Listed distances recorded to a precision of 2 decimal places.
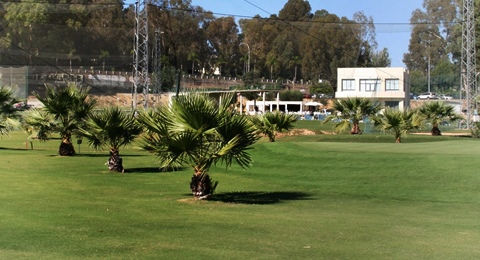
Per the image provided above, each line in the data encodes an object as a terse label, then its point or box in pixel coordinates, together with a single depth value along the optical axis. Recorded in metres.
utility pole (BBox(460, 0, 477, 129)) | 57.97
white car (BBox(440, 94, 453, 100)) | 100.66
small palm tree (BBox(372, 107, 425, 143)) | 36.97
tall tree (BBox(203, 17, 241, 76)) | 128.77
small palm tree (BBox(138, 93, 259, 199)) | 14.80
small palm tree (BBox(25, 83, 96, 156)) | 27.25
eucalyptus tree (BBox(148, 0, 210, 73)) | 109.94
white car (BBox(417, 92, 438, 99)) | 103.35
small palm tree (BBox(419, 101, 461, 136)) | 50.12
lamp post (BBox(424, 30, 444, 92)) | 137.46
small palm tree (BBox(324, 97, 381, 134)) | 45.25
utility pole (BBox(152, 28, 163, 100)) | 64.41
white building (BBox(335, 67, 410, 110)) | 93.56
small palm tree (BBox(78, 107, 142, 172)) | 22.61
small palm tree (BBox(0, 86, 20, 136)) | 29.25
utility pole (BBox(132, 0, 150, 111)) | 45.47
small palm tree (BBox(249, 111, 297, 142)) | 34.53
